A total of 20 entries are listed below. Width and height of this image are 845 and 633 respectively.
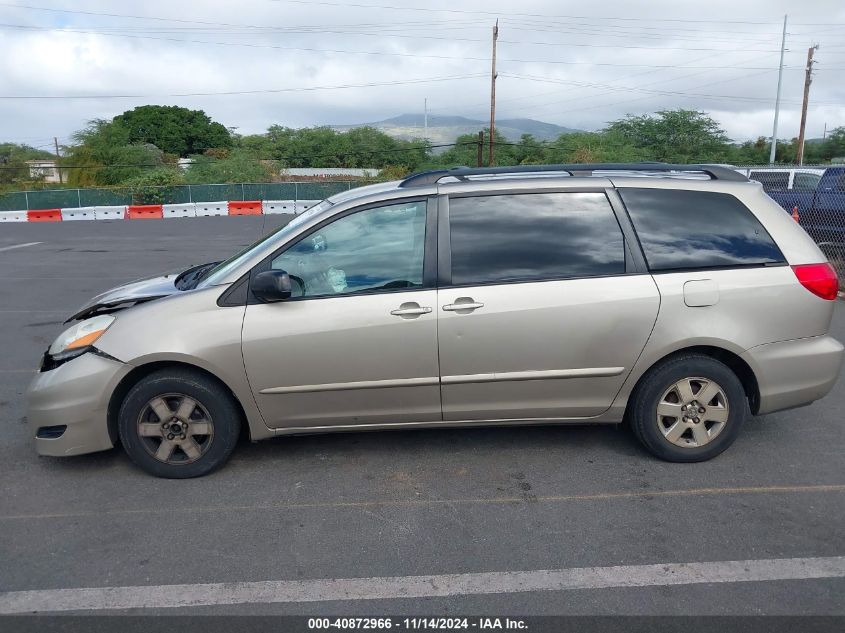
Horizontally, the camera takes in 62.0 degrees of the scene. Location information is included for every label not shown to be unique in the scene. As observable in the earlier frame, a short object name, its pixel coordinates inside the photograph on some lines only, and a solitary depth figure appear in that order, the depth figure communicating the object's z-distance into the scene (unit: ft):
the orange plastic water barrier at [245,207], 98.94
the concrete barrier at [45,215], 93.81
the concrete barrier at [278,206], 101.35
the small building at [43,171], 210.88
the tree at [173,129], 253.65
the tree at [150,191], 112.68
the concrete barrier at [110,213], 96.73
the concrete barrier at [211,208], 98.43
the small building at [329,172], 187.93
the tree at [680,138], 153.17
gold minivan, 13.10
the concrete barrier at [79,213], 96.27
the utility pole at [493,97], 126.52
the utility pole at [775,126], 136.42
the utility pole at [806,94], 142.13
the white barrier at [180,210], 97.30
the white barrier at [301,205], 99.36
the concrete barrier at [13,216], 94.03
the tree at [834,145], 174.40
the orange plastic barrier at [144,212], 94.84
